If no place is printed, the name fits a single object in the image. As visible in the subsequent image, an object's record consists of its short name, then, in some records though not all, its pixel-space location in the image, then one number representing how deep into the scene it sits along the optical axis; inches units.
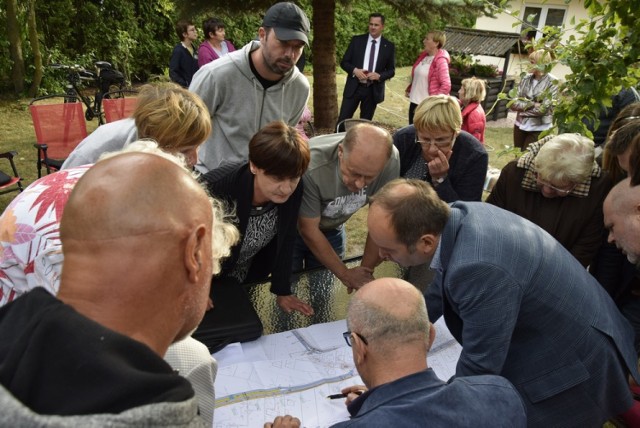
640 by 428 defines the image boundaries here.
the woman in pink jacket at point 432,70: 282.5
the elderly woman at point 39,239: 57.0
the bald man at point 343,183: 95.8
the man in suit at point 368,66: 294.5
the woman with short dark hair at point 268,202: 85.9
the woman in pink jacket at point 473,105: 205.8
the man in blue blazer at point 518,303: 64.8
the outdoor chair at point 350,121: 179.2
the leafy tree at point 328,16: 293.6
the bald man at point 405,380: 51.9
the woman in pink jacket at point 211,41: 262.8
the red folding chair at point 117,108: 227.0
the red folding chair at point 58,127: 215.0
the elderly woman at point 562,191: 100.9
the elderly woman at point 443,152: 111.5
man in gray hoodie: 116.8
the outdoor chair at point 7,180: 184.5
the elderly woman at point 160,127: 79.0
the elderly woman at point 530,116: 233.9
